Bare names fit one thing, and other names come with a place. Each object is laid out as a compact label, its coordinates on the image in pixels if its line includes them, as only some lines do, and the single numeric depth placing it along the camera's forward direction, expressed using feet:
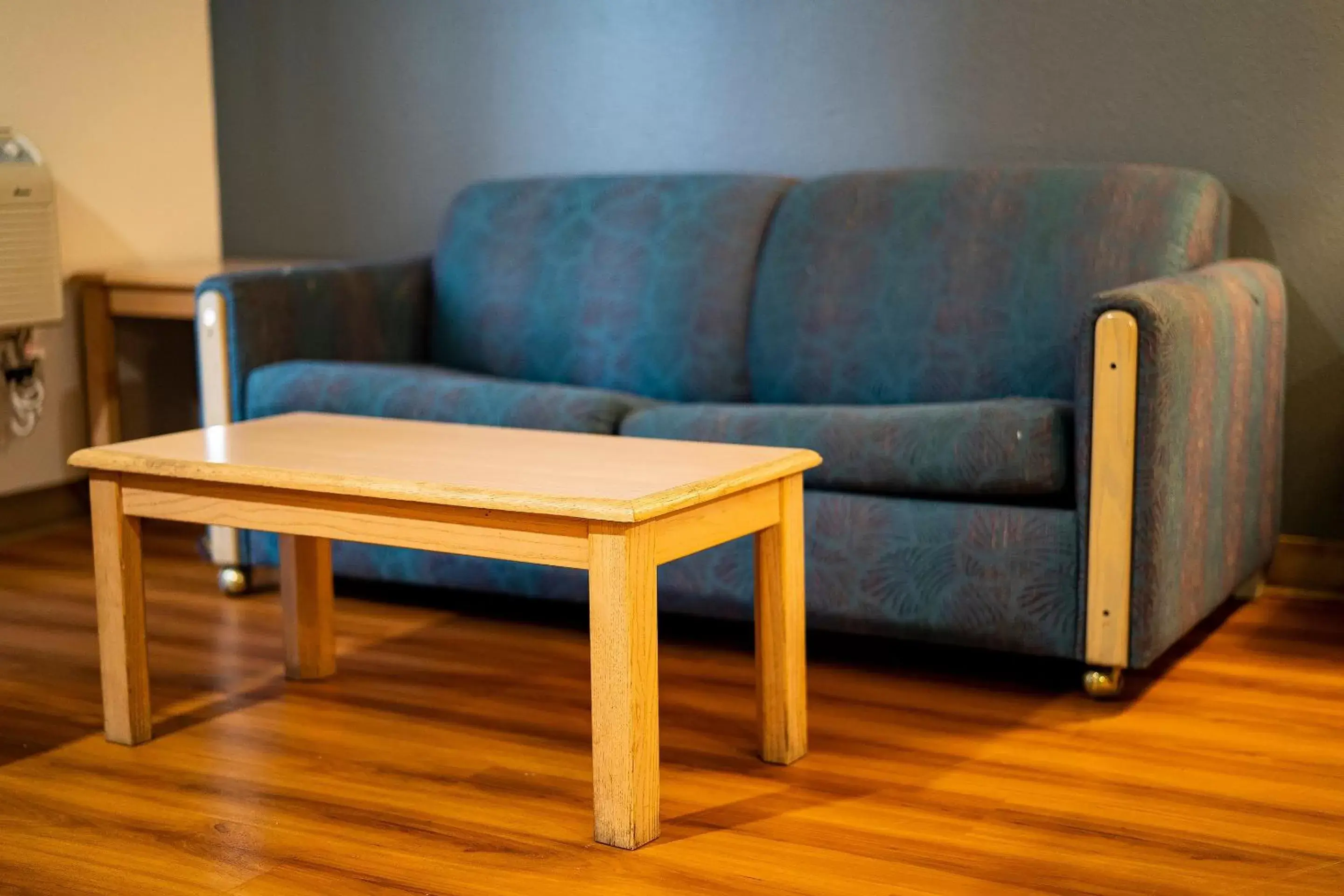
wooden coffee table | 6.17
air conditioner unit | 11.19
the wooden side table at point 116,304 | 11.83
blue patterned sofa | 8.00
